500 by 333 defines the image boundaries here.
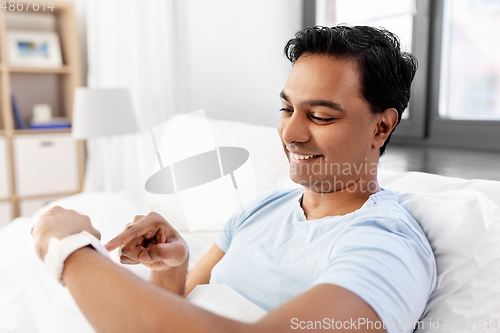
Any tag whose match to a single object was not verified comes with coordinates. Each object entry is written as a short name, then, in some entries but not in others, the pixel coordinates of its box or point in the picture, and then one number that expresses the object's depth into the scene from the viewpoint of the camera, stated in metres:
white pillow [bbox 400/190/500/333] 0.69
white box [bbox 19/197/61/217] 2.45
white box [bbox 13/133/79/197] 2.42
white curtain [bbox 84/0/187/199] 2.55
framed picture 2.48
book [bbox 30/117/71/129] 2.51
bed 0.71
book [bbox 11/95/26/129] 2.44
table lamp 2.13
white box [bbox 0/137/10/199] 2.35
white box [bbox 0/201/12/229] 2.39
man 0.52
